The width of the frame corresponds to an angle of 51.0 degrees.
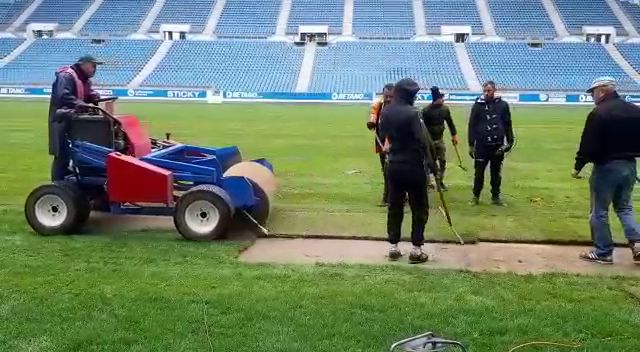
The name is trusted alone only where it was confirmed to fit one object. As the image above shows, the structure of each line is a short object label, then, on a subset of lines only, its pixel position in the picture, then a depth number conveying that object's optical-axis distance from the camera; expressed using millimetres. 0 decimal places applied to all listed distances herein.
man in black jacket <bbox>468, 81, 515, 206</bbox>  9578
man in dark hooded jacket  6570
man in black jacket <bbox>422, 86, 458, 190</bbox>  10180
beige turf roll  8406
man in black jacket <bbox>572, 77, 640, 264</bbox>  6574
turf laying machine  7348
